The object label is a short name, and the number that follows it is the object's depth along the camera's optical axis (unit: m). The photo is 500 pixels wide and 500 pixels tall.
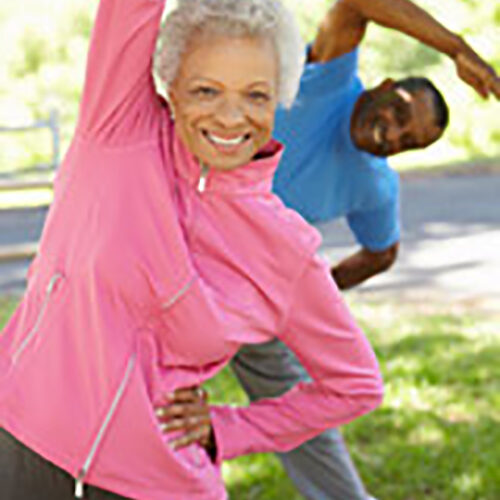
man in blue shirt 3.66
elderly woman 2.66
